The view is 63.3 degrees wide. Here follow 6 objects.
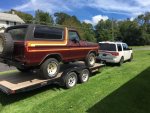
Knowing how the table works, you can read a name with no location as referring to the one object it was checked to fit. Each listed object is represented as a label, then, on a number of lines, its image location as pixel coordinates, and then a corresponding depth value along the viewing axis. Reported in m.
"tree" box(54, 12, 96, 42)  26.29
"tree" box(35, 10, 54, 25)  37.04
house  28.57
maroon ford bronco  4.17
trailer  3.99
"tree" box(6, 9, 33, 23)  40.41
